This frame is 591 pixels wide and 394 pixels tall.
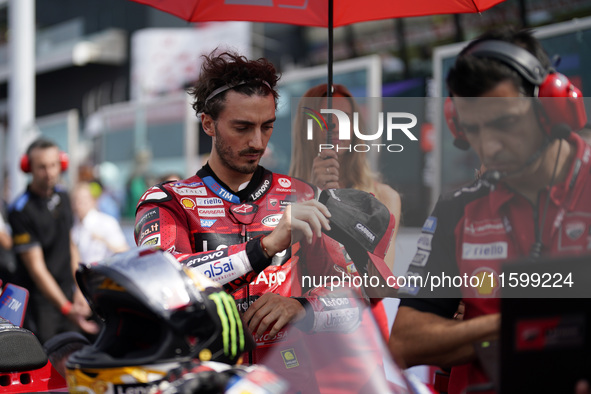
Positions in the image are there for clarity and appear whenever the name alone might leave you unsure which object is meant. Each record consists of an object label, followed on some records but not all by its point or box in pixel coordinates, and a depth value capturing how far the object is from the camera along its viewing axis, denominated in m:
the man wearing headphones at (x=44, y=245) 10.38
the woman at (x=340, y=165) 3.63
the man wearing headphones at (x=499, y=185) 3.25
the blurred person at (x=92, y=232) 12.49
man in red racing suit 4.27
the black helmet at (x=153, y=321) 3.17
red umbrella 6.07
